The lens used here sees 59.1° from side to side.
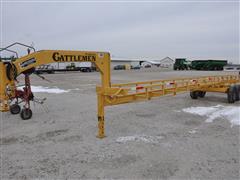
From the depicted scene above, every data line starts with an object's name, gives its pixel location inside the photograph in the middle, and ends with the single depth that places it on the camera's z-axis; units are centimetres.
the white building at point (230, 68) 4912
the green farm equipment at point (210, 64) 4697
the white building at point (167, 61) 10400
